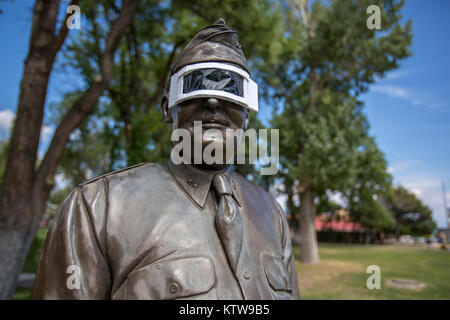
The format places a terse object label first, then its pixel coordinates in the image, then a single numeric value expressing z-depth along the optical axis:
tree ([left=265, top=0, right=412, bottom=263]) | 13.85
